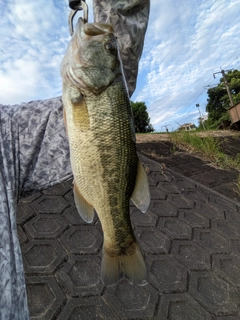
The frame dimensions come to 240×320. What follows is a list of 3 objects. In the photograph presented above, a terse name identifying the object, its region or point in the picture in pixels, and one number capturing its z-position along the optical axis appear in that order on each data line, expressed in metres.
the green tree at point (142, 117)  15.34
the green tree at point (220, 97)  29.25
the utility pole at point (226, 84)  26.17
